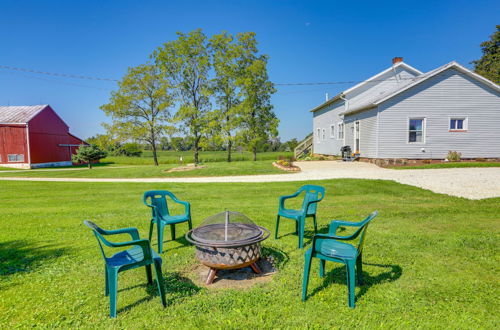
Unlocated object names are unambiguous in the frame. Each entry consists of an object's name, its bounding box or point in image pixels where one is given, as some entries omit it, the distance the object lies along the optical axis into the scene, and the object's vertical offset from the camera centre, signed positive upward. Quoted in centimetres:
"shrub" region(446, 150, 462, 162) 1777 -44
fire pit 353 -112
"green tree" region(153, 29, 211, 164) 2609 +720
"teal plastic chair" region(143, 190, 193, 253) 482 -114
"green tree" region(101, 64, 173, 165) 2792 +450
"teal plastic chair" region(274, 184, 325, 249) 490 -109
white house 1777 +189
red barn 3011 +151
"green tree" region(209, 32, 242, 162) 2589 +591
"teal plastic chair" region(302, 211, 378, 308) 314 -120
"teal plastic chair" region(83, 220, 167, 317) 300 -121
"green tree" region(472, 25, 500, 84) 3338 +1107
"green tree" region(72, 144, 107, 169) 2539 -17
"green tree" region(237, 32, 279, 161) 2608 +490
